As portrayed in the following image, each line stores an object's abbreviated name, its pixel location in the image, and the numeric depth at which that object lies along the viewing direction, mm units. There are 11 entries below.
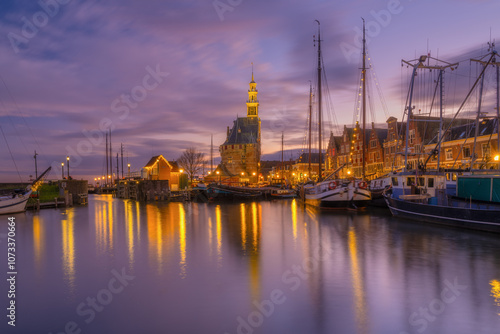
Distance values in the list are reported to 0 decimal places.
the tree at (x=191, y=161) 117669
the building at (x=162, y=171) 86188
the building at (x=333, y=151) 88450
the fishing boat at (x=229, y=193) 64688
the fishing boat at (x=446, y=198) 24375
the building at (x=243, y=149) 111500
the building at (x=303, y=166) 111550
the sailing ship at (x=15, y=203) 41344
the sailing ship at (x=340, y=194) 40969
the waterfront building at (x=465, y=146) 43031
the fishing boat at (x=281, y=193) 70812
